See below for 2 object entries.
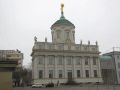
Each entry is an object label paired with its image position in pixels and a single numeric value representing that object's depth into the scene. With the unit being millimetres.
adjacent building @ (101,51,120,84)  38902
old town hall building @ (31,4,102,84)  31614
